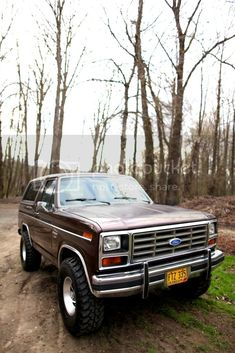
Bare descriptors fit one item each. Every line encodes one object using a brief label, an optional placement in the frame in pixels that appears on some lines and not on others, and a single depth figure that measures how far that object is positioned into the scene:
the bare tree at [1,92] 19.31
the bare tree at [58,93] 17.92
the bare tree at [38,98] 23.36
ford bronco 3.17
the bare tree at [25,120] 23.41
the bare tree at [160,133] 15.57
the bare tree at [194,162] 22.32
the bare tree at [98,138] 31.75
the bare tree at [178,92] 13.28
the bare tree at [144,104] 15.32
